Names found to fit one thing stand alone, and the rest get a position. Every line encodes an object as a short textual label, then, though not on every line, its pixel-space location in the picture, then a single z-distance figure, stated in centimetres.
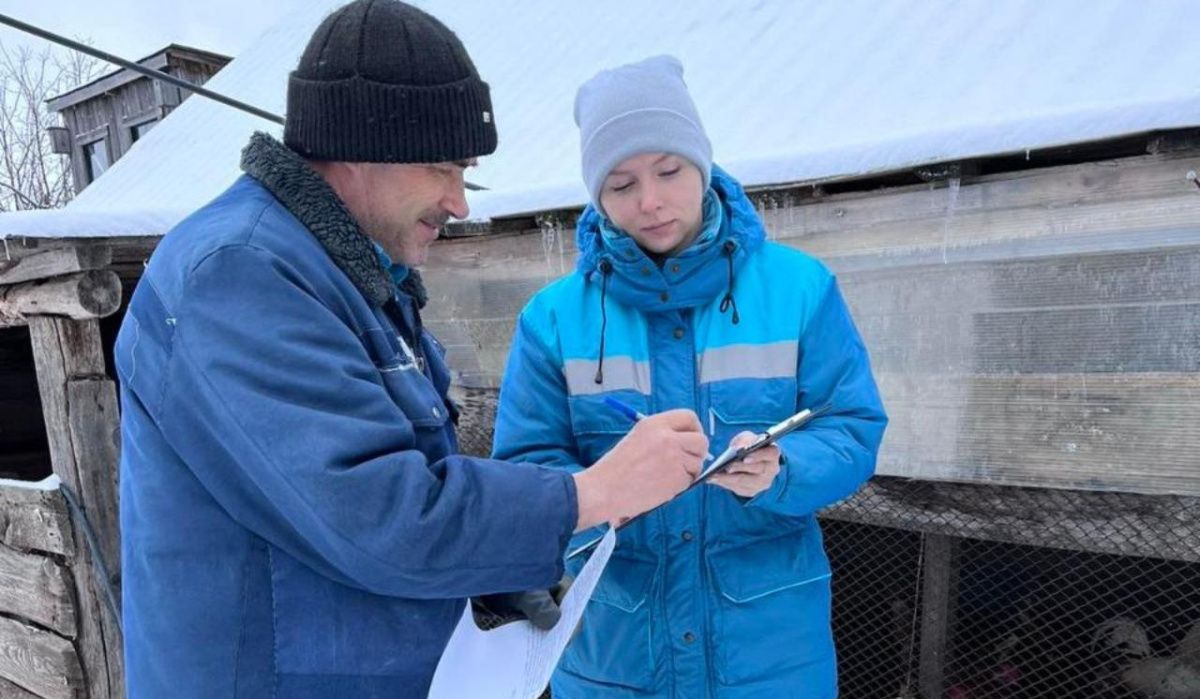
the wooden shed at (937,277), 210
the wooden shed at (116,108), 1164
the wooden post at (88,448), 336
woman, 162
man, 97
